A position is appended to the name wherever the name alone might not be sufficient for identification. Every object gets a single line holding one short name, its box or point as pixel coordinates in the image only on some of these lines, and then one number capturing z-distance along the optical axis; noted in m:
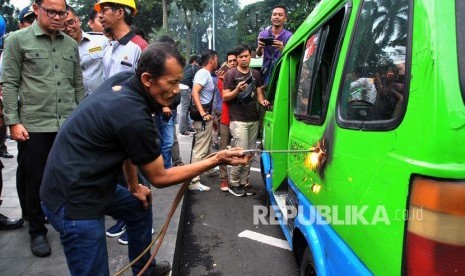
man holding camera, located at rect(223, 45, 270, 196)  4.47
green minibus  1.04
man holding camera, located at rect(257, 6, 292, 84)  4.88
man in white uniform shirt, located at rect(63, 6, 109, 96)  3.32
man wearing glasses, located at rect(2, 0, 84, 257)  2.62
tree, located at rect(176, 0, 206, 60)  30.31
